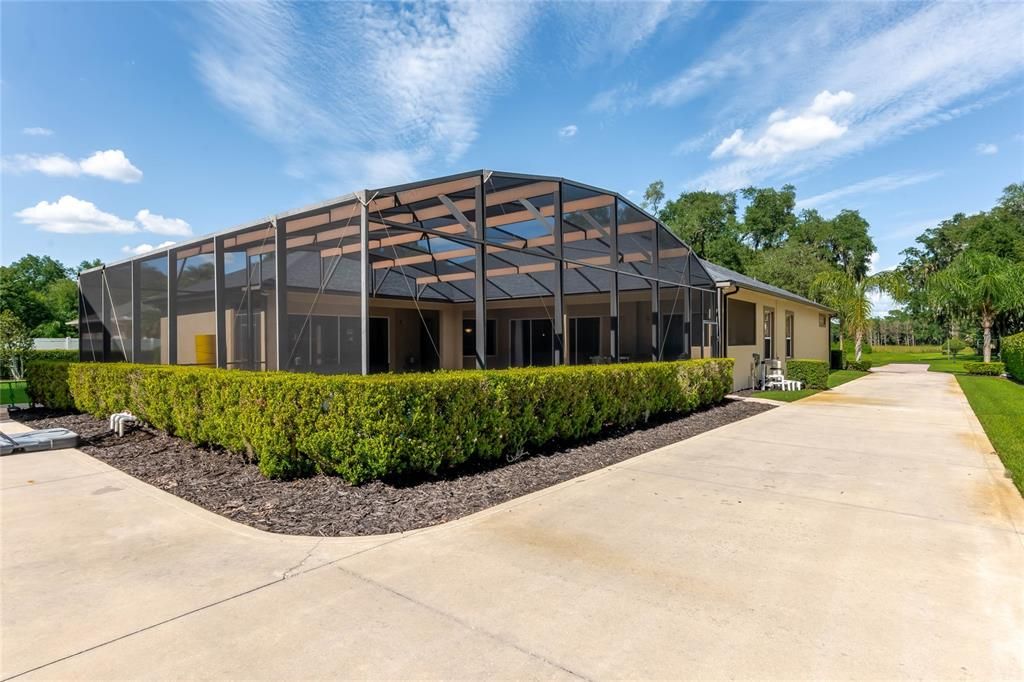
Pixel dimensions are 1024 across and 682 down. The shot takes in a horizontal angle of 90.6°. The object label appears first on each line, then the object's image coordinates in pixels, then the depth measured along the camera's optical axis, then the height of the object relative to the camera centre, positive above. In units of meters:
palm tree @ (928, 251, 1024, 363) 24.39 +2.51
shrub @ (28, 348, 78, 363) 17.28 -0.25
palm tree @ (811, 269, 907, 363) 25.41 +2.31
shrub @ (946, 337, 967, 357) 39.69 -0.61
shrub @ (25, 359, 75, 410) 10.80 -0.81
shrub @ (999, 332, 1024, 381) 17.39 -0.65
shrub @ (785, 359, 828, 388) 15.48 -1.05
